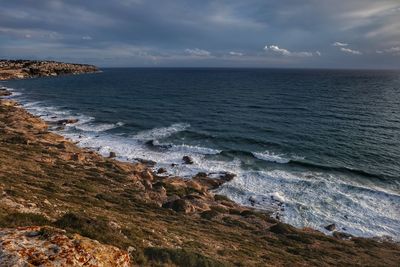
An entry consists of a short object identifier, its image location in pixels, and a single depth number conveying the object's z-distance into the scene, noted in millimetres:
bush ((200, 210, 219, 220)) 26944
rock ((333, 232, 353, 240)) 27031
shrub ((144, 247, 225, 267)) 14197
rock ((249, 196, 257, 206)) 32312
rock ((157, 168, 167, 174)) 38750
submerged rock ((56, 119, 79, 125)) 62750
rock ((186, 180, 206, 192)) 33356
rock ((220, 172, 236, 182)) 37062
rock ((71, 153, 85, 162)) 37684
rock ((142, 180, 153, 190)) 32031
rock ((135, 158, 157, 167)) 41719
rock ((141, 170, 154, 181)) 35369
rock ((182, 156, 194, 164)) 42359
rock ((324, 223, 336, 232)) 28234
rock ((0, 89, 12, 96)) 100875
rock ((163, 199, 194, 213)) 27125
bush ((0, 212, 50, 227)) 13165
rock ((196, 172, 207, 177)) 38006
